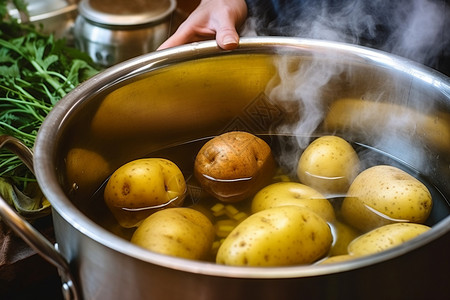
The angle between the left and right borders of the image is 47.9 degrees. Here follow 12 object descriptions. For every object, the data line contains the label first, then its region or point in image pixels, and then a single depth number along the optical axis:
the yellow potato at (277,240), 0.68
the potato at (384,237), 0.76
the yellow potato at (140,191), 0.94
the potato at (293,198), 0.90
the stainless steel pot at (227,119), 0.61
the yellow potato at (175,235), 0.75
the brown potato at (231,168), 1.01
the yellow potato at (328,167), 1.02
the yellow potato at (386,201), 0.89
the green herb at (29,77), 1.24
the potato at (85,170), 0.93
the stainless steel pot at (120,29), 1.81
